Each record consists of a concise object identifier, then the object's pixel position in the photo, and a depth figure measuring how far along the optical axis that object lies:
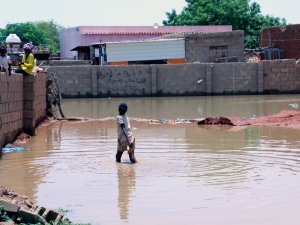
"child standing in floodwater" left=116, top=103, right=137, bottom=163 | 11.82
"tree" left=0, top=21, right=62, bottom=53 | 69.16
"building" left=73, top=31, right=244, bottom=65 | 39.09
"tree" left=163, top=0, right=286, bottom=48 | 53.62
